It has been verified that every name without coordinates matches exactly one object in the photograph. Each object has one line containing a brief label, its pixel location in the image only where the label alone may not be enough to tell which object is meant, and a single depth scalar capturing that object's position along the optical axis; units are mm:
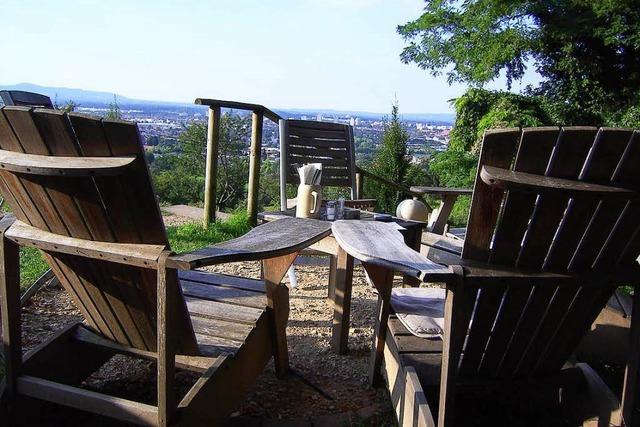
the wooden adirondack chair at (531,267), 1230
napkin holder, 2539
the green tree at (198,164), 15781
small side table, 2492
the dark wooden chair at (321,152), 3676
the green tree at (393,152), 9672
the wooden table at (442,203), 3290
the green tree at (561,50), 10516
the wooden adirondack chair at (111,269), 1268
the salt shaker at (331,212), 2629
